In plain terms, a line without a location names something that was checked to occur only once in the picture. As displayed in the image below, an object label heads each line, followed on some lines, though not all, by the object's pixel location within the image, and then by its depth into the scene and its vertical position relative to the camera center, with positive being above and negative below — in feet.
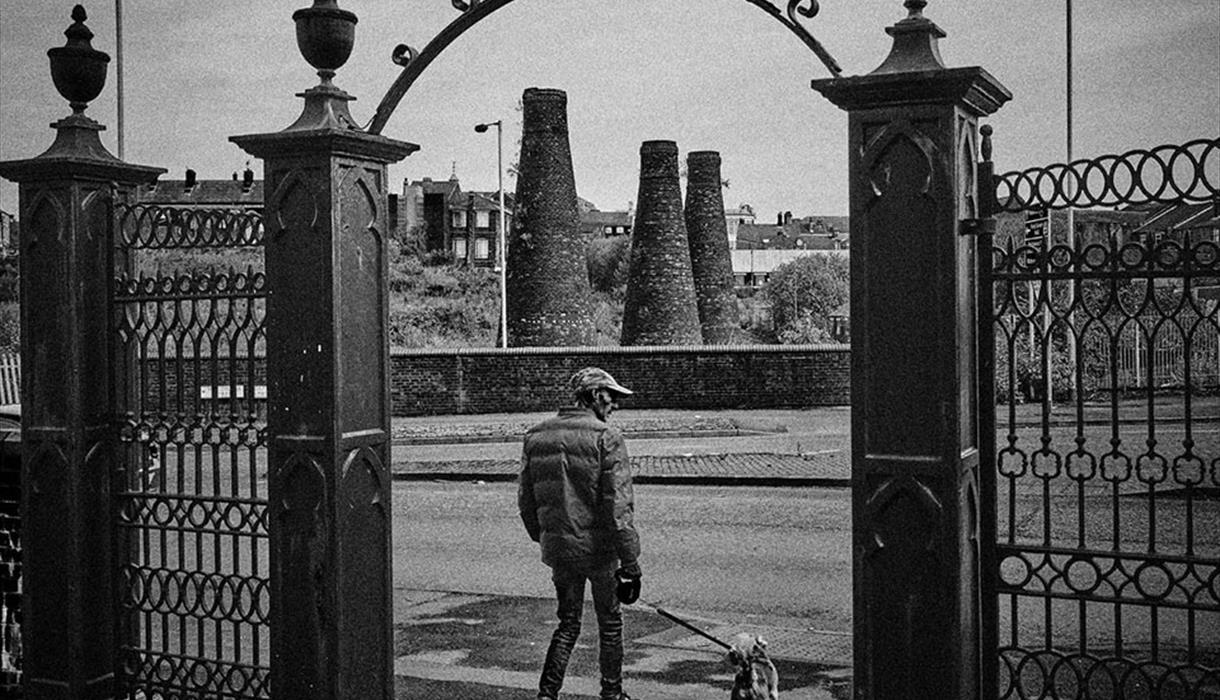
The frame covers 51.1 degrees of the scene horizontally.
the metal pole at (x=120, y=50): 58.65 +15.12
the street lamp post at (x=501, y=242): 122.42 +11.96
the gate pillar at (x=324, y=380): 18.76 -0.21
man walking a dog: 21.39 -2.64
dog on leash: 17.40 -4.21
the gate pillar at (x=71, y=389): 21.31 -0.34
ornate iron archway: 20.07 +5.39
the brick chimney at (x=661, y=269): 130.11 +9.60
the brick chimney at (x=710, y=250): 147.64 +13.12
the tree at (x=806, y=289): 229.86 +13.34
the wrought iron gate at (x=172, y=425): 19.93 -0.94
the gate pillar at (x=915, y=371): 15.43 -0.15
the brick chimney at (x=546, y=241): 125.18 +12.09
